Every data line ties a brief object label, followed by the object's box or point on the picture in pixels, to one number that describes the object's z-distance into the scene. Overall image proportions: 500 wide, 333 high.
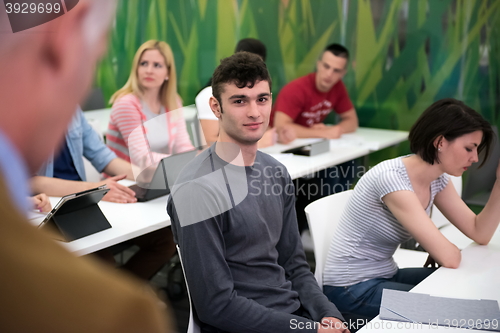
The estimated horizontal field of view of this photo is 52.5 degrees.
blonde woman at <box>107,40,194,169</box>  2.63
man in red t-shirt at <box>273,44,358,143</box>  3.69
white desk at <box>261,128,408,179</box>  2.92
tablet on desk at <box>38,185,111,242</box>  1.71
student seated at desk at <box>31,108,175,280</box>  2.43
